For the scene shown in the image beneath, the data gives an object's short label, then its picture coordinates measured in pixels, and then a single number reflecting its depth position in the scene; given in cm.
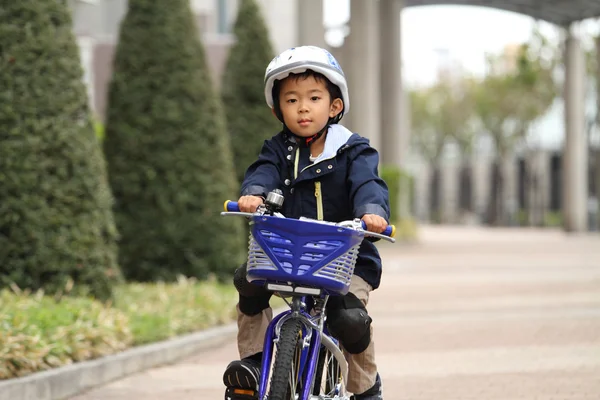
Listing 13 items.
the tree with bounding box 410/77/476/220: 7306
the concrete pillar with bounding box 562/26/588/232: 3944
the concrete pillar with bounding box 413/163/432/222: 8602
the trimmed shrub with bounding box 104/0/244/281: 1310
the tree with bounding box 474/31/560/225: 5091
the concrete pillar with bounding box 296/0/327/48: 1898
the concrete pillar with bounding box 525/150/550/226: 6138
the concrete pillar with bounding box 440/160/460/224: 8775
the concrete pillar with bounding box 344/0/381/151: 2908
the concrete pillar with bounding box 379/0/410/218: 3472
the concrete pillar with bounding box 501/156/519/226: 7058
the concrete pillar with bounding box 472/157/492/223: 8444
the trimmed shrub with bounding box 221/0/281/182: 1708
